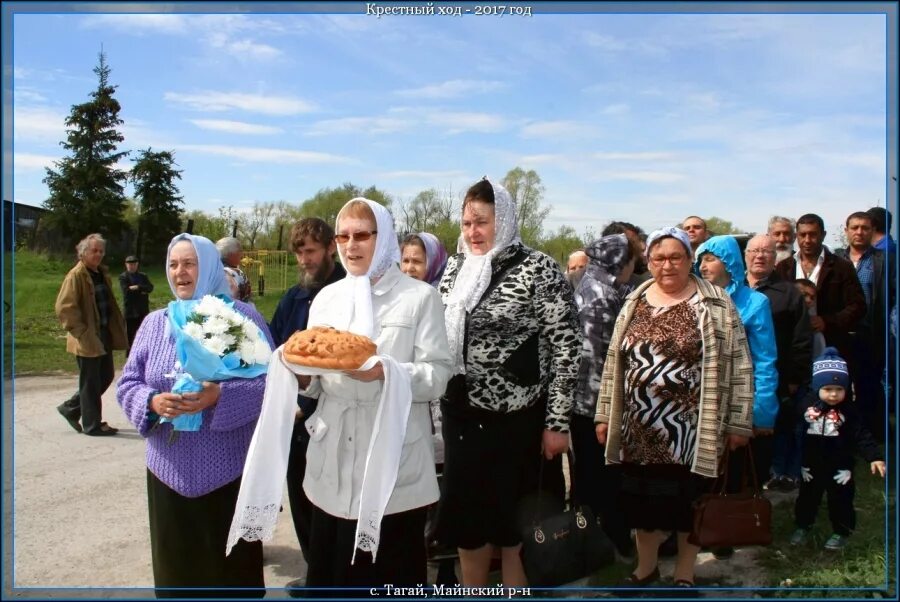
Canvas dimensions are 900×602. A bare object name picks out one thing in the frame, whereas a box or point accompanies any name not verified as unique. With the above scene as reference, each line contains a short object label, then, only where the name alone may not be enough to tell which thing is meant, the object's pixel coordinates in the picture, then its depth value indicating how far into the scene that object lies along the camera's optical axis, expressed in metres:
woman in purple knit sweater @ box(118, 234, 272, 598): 2.95
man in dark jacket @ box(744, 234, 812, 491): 4.33
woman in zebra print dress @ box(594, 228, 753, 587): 3.38
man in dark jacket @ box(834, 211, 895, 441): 5.77
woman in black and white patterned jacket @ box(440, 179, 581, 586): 3.08
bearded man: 3.75
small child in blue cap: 4.11
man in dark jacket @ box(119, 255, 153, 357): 9.99
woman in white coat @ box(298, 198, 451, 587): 2.61
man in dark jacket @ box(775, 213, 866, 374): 5.37
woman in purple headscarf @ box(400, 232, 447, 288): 4.32
